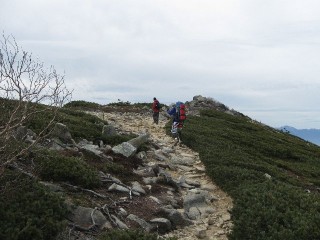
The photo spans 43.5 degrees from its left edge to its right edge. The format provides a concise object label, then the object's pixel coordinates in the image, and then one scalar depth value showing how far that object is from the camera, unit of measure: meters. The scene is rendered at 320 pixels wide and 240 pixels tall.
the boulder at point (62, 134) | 16.09
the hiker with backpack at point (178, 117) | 21.39
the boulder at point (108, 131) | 19.10
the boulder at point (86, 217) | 9.09
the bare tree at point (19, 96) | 8.16
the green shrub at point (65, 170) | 10.88
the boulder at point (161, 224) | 10.19
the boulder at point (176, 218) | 10.77
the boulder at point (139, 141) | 17.47
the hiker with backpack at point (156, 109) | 28.23
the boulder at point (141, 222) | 9.88
